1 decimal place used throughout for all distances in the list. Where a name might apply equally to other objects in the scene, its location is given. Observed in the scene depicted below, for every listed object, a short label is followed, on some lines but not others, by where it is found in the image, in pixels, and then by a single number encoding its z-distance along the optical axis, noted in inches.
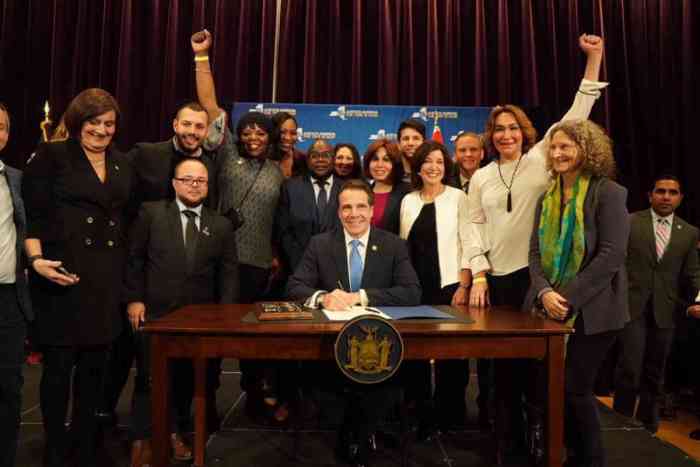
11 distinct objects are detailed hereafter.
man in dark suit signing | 103.9
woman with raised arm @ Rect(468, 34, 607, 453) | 107.1
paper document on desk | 85.9
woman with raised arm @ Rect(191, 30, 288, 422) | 123.6
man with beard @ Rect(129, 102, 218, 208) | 111.4
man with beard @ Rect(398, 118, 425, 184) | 133.2
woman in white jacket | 116.5
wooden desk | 78.9
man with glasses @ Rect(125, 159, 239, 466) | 97.9
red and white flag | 197.9
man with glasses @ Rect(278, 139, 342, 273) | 125.9
